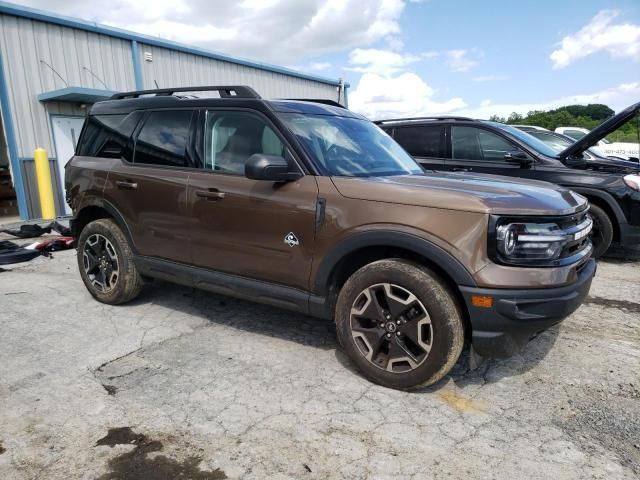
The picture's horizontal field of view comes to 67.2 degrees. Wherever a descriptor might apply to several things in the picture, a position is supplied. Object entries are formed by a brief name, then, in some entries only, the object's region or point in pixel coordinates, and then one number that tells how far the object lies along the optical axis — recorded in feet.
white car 49.44
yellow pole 33.45
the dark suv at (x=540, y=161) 19.16
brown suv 8.75
